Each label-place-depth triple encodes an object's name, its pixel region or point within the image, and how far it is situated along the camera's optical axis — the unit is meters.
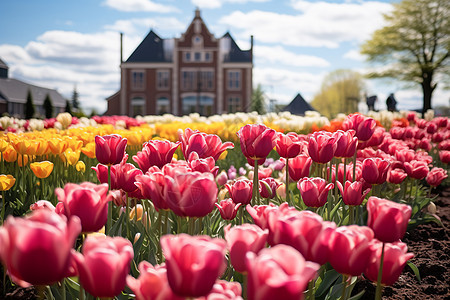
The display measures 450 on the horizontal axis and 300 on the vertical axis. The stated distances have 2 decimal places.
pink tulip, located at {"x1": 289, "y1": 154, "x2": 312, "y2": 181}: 2.49
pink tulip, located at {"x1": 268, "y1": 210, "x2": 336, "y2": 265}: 0.98
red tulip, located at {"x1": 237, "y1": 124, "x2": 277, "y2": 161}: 2.01
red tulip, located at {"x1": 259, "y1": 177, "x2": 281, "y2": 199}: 2.34
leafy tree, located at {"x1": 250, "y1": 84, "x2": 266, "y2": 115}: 35.75
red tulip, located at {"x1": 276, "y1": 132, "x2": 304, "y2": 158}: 2.27
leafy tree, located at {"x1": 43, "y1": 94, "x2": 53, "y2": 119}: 39.03
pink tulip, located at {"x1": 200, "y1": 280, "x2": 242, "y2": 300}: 0.82
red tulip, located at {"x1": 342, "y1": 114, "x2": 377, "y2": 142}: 2.79
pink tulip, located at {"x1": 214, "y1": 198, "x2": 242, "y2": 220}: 1.84
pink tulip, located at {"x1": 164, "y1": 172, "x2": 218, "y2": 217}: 1.18
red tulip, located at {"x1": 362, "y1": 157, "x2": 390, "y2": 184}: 2.42
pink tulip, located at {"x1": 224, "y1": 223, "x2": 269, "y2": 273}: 1.01
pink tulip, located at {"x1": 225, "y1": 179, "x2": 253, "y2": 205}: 1.94
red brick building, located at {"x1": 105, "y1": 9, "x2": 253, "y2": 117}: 43.69
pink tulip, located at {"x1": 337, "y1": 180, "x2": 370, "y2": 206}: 2.10
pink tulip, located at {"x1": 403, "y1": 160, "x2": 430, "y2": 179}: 3.44
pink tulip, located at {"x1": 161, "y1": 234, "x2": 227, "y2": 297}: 0.78
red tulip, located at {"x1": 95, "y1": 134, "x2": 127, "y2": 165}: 1.94
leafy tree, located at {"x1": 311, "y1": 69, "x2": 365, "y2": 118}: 54.31
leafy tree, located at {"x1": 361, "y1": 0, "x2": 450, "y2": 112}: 33.84
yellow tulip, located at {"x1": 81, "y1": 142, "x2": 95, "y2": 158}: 2.94
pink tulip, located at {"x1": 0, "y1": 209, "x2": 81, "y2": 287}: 0.75
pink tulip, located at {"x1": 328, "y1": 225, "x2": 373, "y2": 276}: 1.03
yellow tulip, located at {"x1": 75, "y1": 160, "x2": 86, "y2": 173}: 3.53
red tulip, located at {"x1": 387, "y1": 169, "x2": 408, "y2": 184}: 3.30
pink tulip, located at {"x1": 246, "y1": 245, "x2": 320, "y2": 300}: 0.71
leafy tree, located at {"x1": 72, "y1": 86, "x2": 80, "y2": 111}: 76.88
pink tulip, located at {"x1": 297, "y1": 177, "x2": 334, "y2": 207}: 1.90
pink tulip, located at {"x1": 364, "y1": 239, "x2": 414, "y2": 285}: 1.24
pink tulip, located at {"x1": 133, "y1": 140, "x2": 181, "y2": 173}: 1.97
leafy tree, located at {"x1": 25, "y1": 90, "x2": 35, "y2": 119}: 38.85
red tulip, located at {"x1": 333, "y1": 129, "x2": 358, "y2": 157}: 2.28
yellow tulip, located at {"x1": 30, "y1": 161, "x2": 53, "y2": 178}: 2.79
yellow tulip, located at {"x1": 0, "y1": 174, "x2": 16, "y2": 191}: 2.73
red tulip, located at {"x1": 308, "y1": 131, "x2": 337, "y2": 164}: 2.19
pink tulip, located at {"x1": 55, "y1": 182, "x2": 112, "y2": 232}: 1.15
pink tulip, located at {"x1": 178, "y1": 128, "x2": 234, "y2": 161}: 2.11
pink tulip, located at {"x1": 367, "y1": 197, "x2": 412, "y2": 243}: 1.15
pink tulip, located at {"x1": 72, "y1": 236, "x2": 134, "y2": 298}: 0.83
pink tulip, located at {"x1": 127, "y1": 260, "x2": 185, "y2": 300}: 0.86
